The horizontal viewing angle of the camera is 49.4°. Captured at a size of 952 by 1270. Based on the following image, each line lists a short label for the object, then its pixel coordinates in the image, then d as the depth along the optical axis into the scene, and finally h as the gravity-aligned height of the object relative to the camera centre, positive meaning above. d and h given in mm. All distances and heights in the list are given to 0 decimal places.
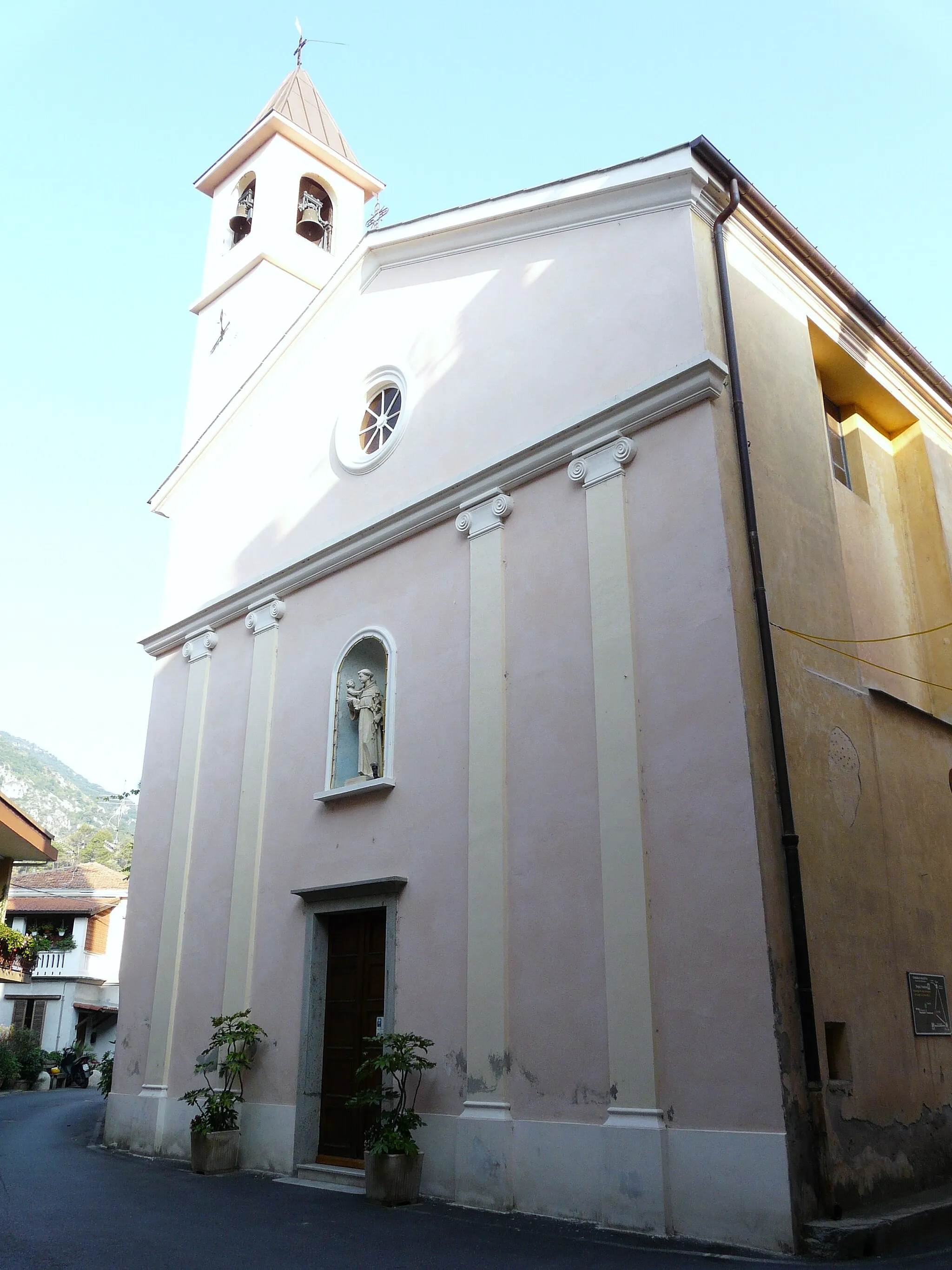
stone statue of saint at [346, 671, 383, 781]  9938 +2889
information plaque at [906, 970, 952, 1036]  7746 +290
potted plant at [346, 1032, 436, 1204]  7766 -558
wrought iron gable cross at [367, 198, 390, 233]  16250 +12205
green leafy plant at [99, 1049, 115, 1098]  13578 -390
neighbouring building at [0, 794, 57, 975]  13352 +2534
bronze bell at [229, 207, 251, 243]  16406 +12221
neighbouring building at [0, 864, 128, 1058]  30531 +2153
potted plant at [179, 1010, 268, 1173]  9516 -489
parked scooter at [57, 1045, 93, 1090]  26094 -661
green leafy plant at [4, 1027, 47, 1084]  24406 -197
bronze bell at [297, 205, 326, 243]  16328 +12125
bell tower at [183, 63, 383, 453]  15156 +11937
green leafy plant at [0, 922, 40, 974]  15375 +1400
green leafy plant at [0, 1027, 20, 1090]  23203 -516
